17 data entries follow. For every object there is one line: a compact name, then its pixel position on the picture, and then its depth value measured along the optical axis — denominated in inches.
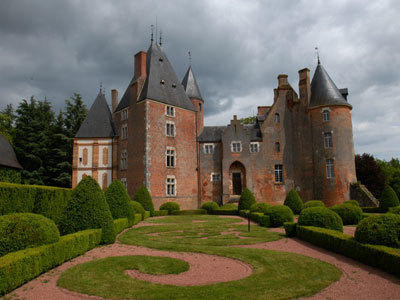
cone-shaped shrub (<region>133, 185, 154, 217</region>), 1026.0
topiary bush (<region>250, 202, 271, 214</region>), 865.0
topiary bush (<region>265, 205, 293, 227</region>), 681.0
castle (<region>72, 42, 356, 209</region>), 1192.2
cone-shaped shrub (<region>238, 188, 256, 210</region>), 1048.2
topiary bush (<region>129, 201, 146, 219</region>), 859.4
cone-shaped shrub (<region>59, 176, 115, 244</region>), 466.0
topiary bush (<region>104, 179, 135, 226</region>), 664.4
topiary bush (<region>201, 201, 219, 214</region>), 1166.3
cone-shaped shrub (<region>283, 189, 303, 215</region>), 952.9
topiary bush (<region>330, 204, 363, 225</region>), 711.7
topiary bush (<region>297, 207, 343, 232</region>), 493.4
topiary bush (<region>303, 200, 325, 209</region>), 903.9
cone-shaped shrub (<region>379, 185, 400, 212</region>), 952.8
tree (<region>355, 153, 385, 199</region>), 1513.3
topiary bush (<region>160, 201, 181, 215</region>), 1128.8
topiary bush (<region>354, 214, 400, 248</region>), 329.1
